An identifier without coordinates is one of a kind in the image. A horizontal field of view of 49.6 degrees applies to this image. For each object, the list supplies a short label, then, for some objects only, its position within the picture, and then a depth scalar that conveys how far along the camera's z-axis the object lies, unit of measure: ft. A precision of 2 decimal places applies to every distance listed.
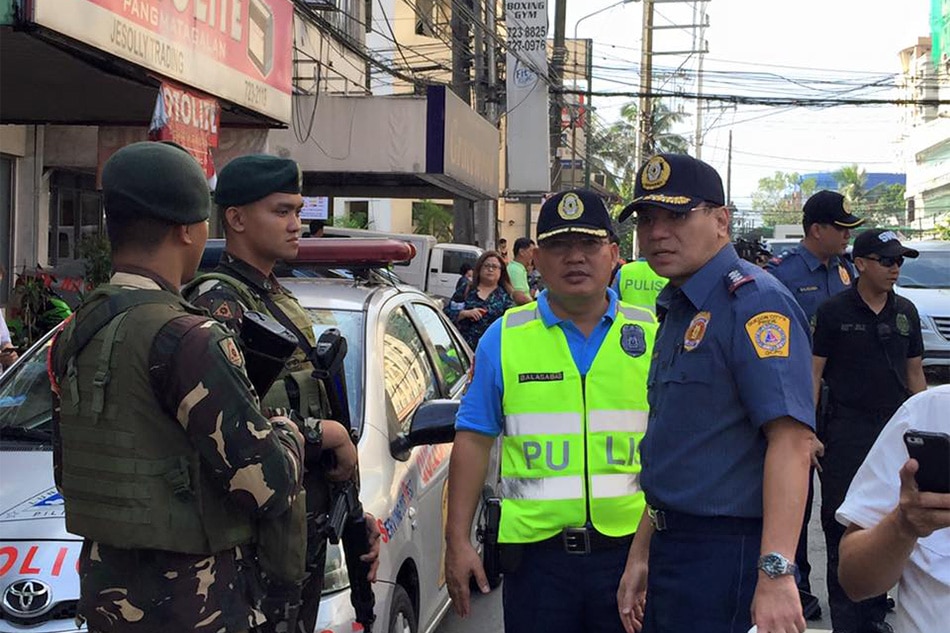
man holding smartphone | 6.11
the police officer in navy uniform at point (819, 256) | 18.15
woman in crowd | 30.09
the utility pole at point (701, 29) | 138.10
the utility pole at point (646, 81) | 106.71
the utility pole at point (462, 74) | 56.96
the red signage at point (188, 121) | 23.79
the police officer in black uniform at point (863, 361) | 16.12
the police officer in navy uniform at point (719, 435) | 7.95
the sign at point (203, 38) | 20.83
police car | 9.49
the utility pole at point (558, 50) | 75.36
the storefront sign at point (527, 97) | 60.13
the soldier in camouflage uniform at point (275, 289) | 9.16
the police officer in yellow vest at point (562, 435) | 9.88
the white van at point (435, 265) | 62.85
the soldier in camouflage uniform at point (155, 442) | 6.97
